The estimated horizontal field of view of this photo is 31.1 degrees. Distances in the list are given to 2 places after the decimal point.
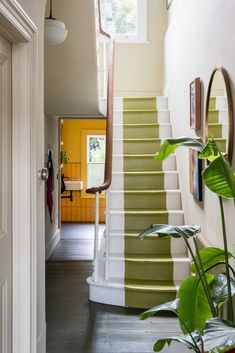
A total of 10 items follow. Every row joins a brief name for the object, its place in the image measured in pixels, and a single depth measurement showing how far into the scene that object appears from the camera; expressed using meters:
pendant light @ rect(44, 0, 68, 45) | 3.45
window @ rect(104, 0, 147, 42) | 6.60
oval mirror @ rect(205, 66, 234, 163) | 2.47
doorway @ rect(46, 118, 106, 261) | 8.91
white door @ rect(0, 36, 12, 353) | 2.03
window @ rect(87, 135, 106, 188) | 9.01
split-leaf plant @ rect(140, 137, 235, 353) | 1.54
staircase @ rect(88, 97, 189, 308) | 3.78
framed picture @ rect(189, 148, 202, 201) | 3.38
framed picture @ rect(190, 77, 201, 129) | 3.42
